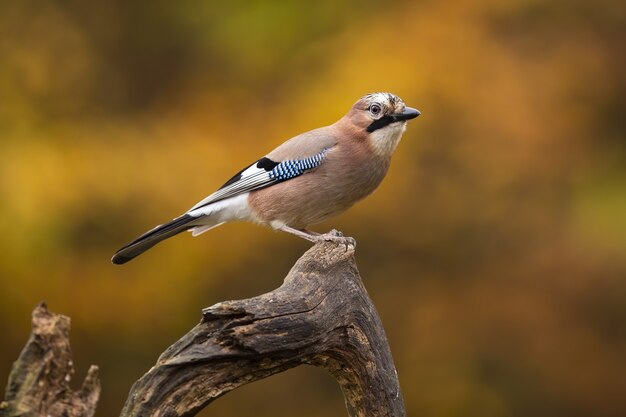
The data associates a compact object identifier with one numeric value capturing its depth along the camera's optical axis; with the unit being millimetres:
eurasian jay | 11453
